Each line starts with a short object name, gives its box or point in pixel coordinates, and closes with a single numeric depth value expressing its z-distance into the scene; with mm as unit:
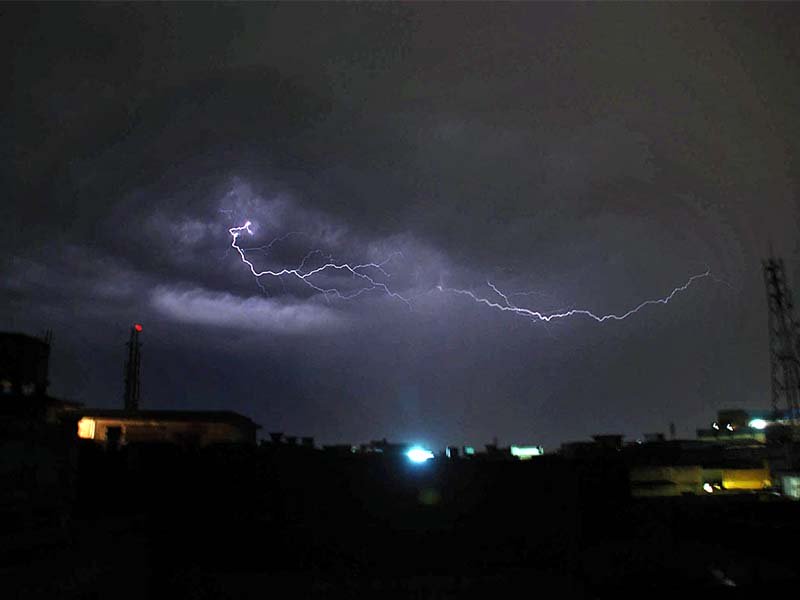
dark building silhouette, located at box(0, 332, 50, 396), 14766
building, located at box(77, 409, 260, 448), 24609
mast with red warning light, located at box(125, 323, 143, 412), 38219
